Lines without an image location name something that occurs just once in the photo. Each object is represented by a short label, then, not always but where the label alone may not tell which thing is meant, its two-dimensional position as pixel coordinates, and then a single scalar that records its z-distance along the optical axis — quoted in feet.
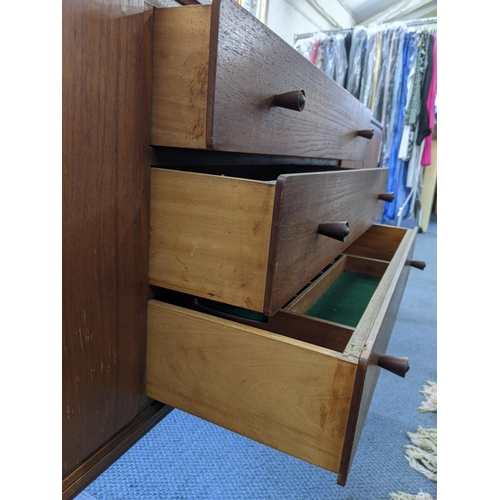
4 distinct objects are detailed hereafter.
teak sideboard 1.35
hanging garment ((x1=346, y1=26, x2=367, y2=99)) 7.88
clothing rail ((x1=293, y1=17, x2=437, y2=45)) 7.87
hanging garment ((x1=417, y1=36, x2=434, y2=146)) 7.55
